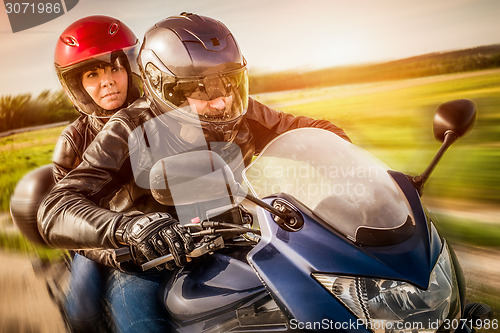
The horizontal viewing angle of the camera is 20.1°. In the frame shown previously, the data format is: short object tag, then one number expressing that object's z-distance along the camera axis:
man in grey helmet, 2.34
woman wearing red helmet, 2.74
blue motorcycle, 2.09
